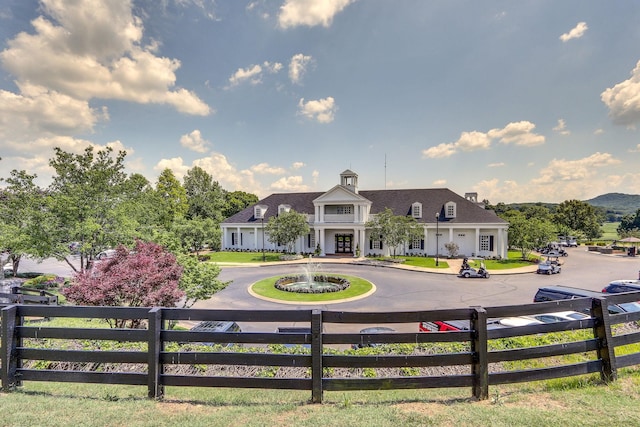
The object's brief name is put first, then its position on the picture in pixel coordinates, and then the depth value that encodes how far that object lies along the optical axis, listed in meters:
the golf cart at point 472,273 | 24.47
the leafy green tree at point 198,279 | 11.66
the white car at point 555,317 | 11.06
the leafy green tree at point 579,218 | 63.86
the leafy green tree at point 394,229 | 32.88
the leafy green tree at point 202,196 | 56.44
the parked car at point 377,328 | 10.12
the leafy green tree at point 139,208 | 18.22
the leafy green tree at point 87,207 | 15.93
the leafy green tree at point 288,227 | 36.59
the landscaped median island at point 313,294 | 18.55
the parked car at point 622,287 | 16.85
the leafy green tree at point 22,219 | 15.51
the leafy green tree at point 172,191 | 53.22
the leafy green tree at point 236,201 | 65.31
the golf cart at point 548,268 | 25.83
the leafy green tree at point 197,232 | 33.53
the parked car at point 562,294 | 12.30
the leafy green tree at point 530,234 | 33.19
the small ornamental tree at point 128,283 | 8.50
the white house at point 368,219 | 35.84
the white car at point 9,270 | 24.86
